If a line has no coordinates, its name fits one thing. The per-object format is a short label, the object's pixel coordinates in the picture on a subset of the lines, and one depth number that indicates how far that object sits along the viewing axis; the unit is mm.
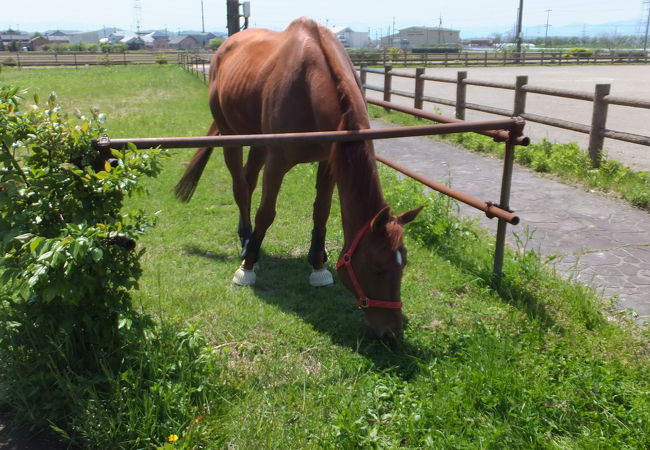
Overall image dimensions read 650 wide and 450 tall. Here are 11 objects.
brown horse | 3021
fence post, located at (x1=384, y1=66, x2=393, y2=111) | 14334
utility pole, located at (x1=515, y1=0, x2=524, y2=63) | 47094
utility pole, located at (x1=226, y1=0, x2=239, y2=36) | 13930
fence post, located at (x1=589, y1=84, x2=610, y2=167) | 7367
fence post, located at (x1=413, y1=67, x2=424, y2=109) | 12792
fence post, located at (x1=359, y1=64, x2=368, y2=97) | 16892
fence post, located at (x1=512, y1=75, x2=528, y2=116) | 9141
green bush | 2410
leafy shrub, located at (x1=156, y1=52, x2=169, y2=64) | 43544
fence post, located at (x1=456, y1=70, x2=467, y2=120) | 11403
